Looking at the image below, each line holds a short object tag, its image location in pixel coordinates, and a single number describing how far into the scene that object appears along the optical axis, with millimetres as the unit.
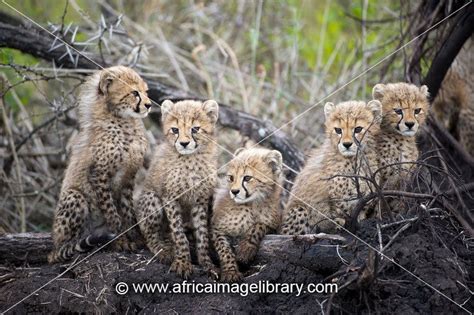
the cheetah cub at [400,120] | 9148
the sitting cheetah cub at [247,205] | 8648
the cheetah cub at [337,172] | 8805
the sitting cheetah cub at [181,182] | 8812
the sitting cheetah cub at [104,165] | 8984
